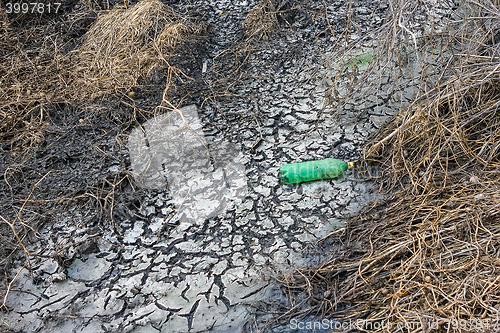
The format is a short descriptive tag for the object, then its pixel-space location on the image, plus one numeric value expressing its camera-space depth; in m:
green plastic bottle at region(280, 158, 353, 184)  2.70
